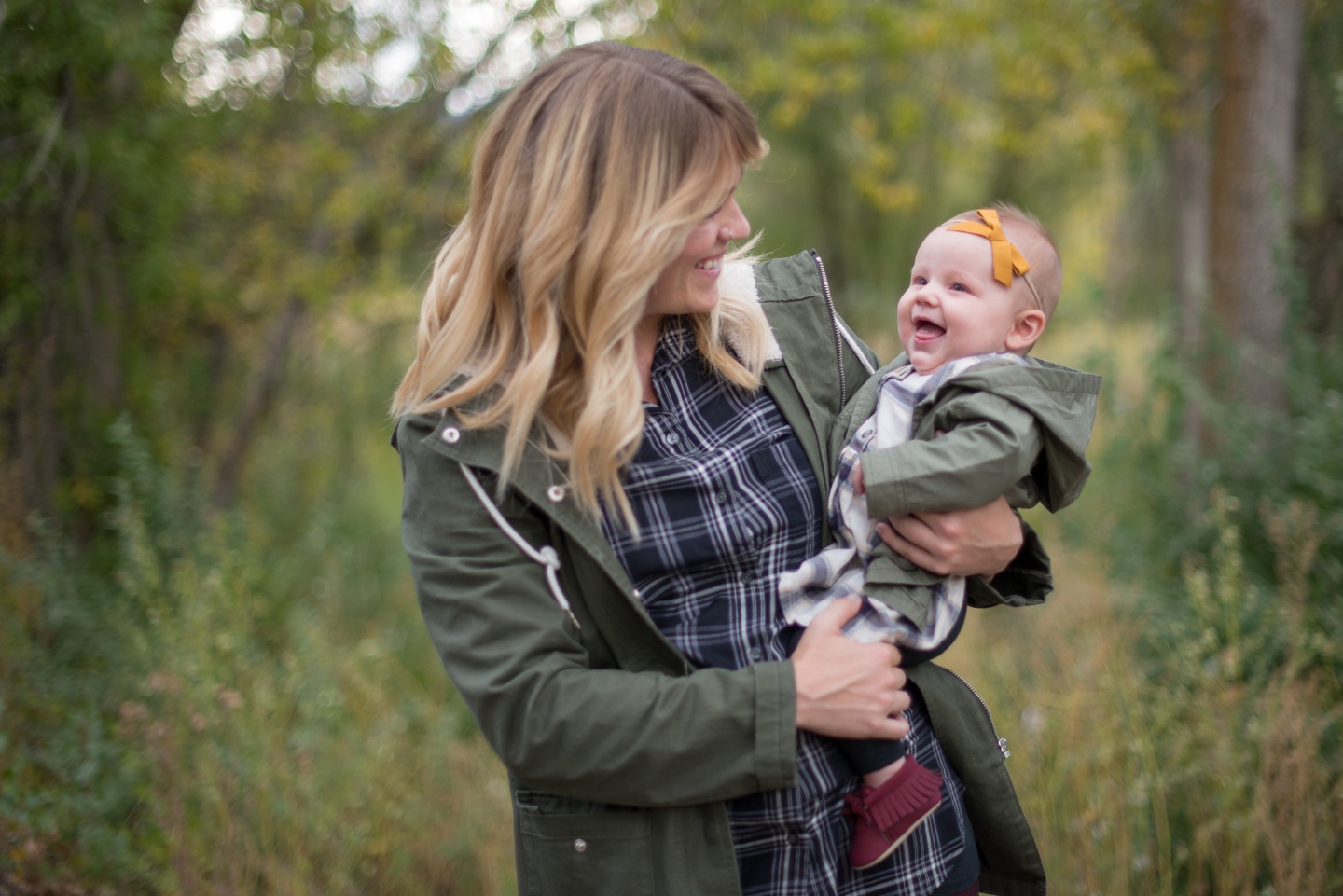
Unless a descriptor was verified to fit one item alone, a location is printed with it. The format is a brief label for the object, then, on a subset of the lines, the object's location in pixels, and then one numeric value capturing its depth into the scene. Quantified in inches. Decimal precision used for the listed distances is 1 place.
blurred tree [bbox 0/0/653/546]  158.4
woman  60.0
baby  65.9
